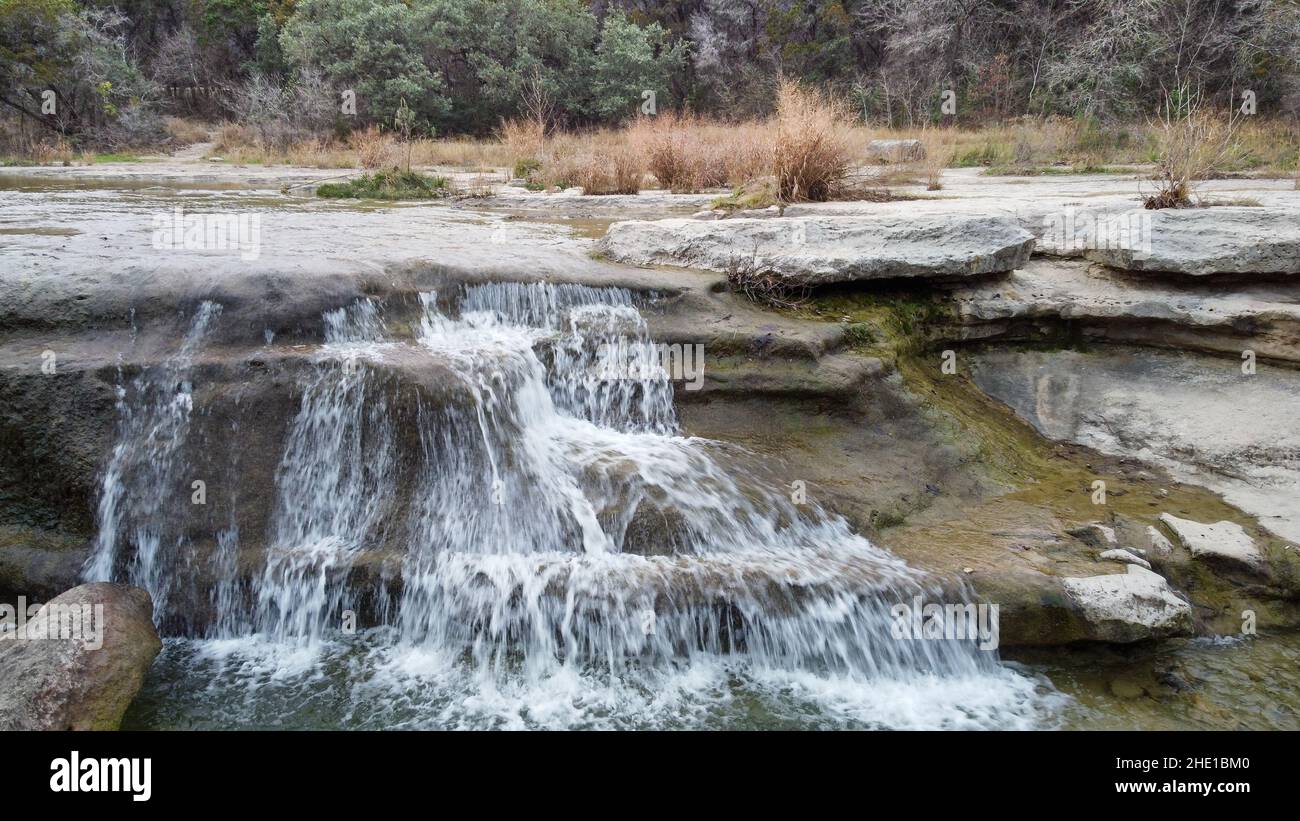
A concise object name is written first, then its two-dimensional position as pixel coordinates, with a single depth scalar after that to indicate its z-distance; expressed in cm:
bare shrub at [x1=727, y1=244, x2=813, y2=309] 484
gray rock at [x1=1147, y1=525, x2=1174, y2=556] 354
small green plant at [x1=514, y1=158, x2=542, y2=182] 1224
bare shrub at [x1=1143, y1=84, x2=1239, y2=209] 532
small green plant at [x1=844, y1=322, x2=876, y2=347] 461
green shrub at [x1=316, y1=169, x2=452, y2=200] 1016
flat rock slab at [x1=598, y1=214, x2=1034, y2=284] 475
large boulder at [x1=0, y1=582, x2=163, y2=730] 270
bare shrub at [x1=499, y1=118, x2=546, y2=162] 1348
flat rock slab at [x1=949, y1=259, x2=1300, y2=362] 436
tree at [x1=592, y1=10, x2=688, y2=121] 2156
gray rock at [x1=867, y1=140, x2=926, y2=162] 1183
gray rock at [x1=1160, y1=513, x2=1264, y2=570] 349
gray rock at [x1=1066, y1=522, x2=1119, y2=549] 354
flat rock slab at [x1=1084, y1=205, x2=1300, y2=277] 438
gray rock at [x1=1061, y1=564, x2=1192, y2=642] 314
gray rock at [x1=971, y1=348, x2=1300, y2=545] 407
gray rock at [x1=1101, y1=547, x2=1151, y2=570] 342
